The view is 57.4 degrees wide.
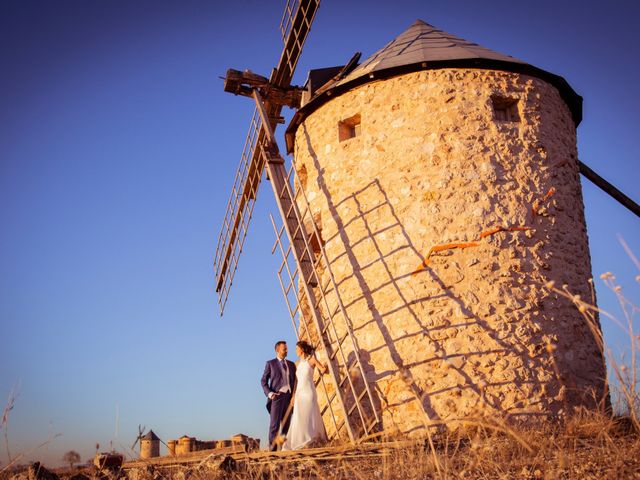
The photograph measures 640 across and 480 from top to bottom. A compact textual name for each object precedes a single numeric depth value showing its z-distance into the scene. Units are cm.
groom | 661
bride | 625
